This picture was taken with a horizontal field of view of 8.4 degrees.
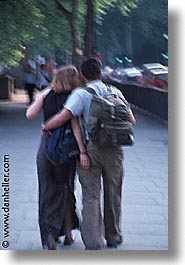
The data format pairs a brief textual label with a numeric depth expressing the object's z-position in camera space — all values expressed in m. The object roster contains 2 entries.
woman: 9.50
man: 9.39
